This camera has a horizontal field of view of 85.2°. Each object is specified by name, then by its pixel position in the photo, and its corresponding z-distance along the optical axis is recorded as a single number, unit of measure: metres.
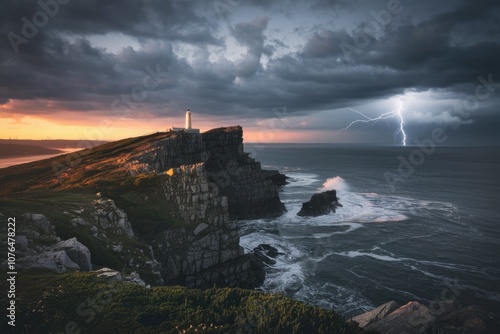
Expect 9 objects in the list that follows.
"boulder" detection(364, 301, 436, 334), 19.75
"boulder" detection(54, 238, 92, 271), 20.67
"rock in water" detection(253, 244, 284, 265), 45.41
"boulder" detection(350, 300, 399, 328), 21.67
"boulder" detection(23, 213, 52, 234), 23.23
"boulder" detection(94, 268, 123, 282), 18.53
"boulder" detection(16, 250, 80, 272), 18.03
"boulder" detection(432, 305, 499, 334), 21.78
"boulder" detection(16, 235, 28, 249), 19.61
